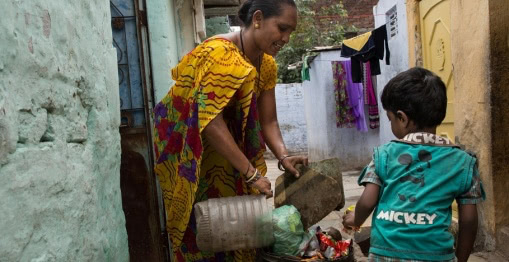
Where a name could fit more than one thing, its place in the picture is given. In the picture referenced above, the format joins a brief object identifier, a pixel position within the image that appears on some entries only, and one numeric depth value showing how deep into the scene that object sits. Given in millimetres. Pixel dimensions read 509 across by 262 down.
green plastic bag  1910
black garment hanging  7840
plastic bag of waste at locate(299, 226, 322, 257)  1963
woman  1924
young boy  1649
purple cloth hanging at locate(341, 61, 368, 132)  10148
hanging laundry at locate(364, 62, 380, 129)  9789
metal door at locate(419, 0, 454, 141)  4512
